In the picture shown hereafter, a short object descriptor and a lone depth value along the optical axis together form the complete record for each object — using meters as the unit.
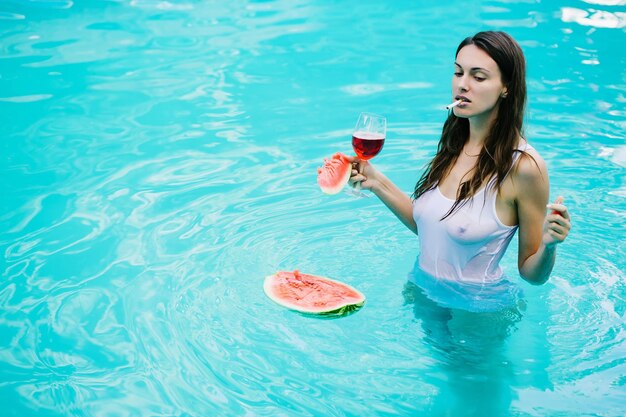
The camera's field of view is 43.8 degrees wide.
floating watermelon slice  3.93
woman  3.62
